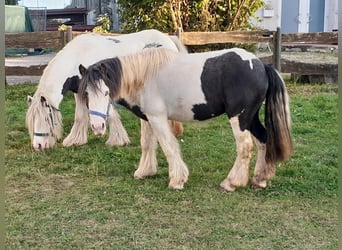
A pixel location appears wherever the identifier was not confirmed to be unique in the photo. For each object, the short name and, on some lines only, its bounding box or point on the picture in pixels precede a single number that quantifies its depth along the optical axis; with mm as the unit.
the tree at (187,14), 9195
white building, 14945
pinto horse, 3707
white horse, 4747
